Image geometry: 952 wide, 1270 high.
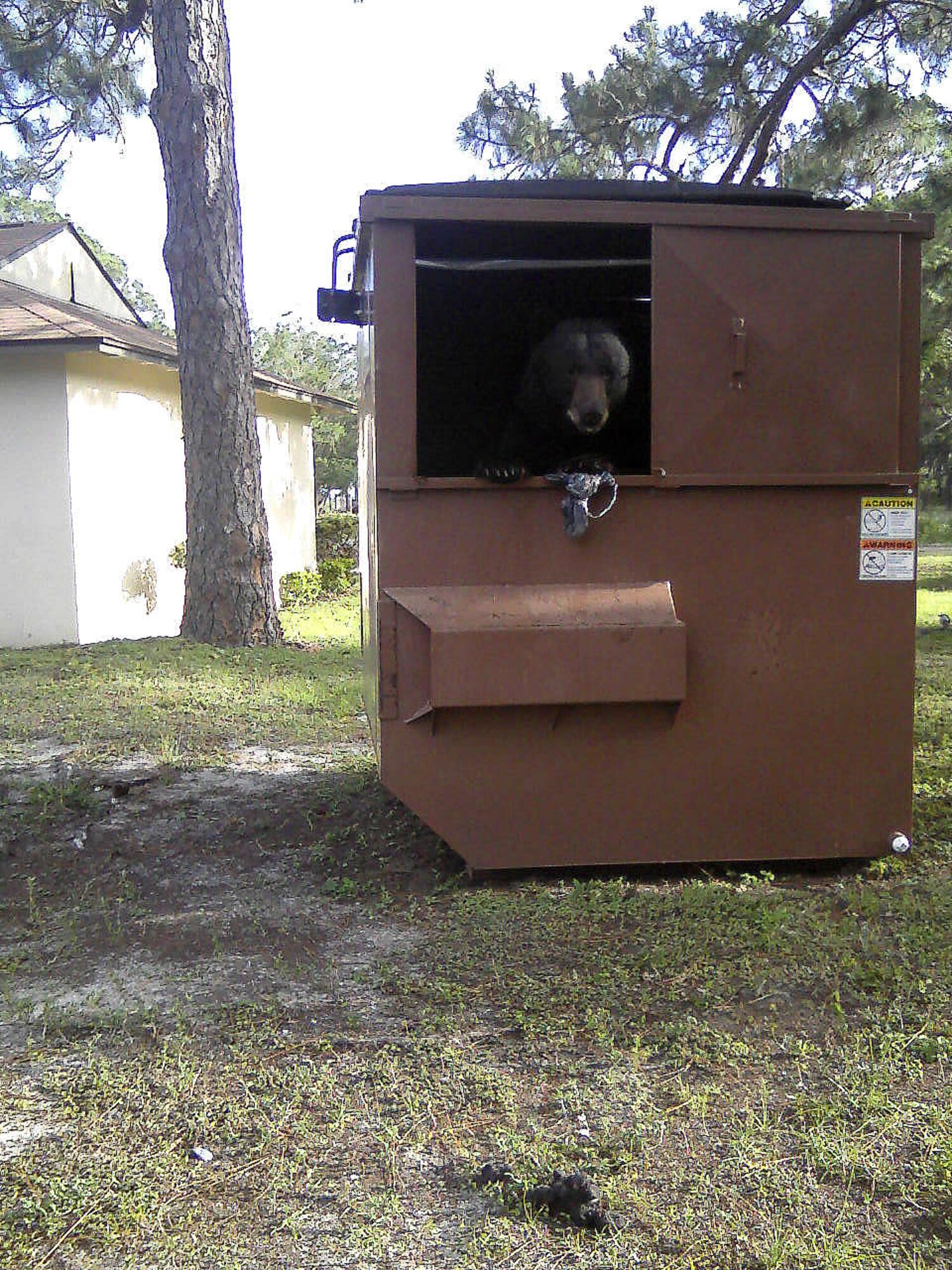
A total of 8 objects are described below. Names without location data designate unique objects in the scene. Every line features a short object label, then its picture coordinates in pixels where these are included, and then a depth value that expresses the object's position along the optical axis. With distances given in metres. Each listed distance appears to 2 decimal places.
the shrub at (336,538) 20.28
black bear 4.39
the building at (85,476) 11.68
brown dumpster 4.19
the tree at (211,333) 10.30
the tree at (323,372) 29.27
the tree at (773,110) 11.72
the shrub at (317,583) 16.09
